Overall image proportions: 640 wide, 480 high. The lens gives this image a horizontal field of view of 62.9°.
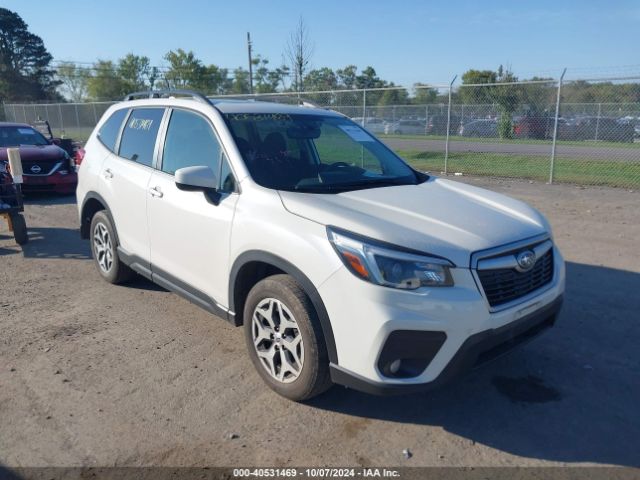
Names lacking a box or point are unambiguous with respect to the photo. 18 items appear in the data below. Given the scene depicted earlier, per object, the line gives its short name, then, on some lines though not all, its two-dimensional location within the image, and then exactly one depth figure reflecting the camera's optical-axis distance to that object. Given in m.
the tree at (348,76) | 56.59
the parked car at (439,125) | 19.33
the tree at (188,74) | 51.60
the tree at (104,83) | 65.31
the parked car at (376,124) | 21.12
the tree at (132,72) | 61.03
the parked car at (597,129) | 16.45
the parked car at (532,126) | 17.01
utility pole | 41.64
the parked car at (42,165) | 10.42
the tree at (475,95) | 17.12
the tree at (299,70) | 25.66
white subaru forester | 2.78
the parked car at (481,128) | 17.41
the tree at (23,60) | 60.62
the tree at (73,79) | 71.12
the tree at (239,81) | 58.79
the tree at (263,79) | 54.81
